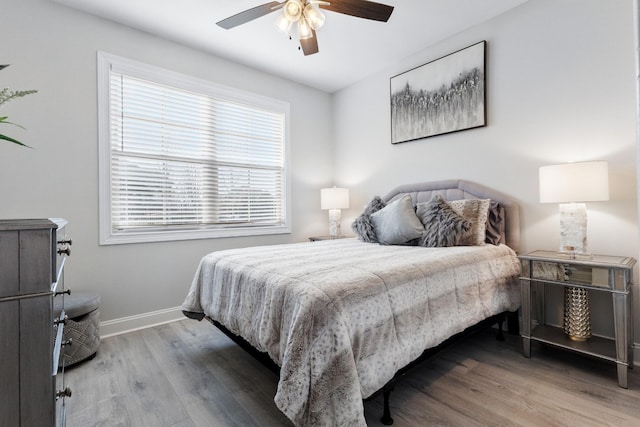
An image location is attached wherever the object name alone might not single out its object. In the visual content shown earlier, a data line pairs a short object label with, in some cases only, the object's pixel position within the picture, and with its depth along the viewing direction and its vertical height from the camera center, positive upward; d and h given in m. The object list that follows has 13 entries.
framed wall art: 2.94 +1.24
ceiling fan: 1.97 +1.35
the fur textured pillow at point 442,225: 2.51 -0.10
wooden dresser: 0.82 -0.30
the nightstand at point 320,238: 3.89 -0.30
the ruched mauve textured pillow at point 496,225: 2.65 -0.10
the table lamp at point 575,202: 2.00 +0.07
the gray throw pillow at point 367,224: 2.99 -0.10
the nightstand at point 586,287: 1.82 -0.48
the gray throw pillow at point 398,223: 2.71 -0.09
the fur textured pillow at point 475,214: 2.53 -0.01
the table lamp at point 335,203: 4.00 +0.15
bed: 1.27 -0.44
